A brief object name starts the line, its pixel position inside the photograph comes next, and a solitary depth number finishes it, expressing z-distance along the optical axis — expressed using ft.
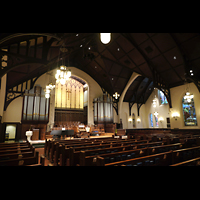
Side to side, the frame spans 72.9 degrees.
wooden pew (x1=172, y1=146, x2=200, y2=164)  9.61
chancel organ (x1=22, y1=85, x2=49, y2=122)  33.94
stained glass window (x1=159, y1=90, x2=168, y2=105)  50.04
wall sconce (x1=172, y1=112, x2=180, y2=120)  36.47
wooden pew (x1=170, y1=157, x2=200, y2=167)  6.92
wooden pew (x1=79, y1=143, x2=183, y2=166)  8.46
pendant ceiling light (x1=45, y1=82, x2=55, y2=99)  22.59
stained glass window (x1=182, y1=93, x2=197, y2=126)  35.27
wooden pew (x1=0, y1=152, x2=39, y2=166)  7.15
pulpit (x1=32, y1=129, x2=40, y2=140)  31.03
